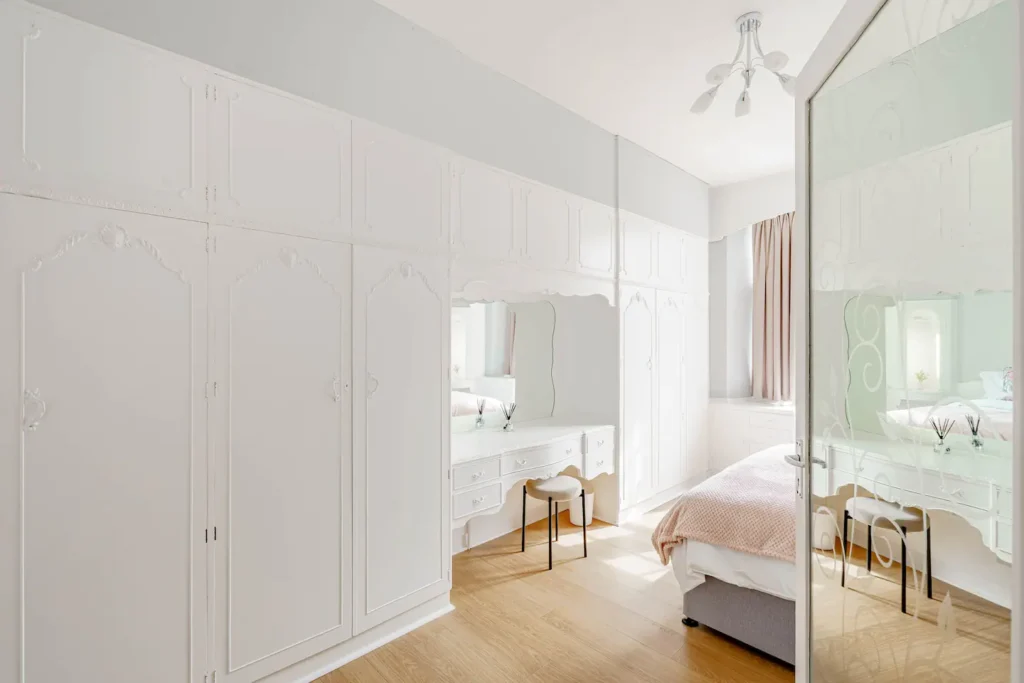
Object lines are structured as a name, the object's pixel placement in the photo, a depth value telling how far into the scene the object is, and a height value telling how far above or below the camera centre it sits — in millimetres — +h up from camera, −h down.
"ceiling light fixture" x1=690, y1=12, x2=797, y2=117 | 2423 +1415
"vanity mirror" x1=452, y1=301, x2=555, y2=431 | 3281 -118
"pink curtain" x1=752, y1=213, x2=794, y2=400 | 5008 +362
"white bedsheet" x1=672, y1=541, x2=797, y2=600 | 2096 -988
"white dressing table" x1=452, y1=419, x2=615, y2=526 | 2777 -698
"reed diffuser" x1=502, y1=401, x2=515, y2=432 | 3533 -478
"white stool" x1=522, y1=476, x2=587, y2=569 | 3078 -880
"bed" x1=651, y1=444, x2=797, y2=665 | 2133 -942
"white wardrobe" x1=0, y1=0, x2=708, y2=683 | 1522 -89
